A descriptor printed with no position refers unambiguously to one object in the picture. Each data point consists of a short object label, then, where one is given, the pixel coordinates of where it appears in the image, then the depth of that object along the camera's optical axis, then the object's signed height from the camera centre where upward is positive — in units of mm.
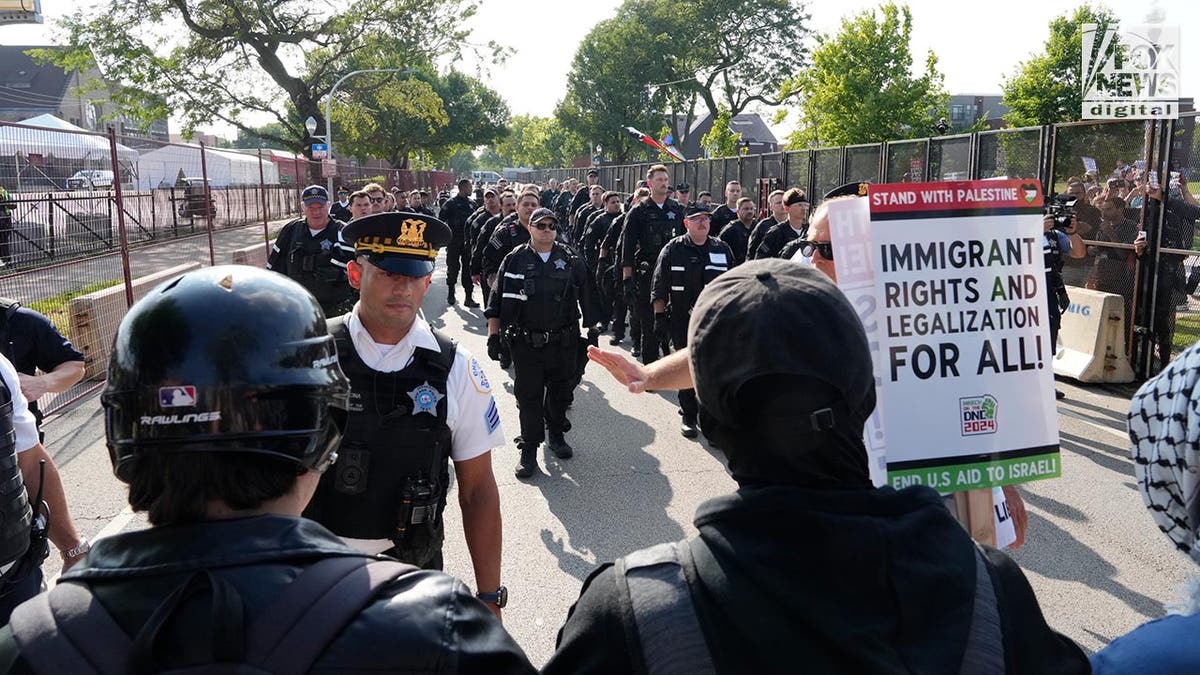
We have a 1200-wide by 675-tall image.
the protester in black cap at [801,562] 1253 -520
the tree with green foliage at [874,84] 34719 +4858
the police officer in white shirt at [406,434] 2887 -739
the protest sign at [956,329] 2865 -404
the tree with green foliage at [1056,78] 36469 +5300
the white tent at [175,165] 12073 +742
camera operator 8055 -409
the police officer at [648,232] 10797 -276
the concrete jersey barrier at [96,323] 9203 -1149
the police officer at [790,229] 9320 -227
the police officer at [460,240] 16203 -530
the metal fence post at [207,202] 12919 +174
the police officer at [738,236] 10680 -331
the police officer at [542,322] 7262 -924
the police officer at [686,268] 8250 -549
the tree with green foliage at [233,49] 28266 +5485
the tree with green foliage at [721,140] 45519 +3774
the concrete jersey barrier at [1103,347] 9672 -1555
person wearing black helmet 1081 -444
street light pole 29559 +4262
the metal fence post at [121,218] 9438 -37
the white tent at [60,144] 8219 +721
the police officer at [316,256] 8594 -418
